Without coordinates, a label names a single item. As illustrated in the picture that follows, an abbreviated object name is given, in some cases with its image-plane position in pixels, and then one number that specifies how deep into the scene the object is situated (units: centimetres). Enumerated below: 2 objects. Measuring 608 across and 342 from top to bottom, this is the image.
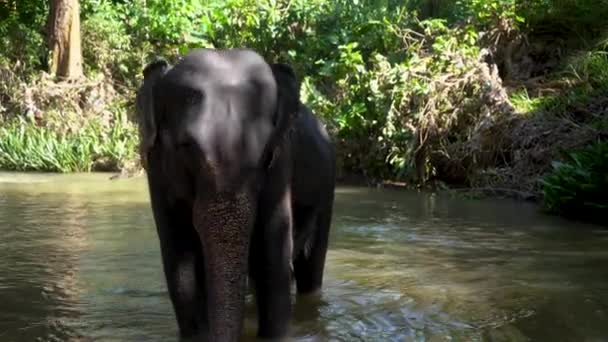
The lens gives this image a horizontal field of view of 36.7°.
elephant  404
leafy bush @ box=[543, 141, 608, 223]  1026
